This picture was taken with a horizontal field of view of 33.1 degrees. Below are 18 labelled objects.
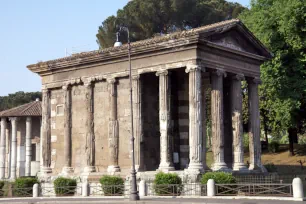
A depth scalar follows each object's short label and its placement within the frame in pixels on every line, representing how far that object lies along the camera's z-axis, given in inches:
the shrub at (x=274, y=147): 2126.0
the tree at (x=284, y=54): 1477.6
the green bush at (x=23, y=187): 1147.9
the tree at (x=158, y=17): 2266.2
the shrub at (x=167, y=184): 971.9
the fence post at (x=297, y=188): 819.4
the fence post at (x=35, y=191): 1114.3
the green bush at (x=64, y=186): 1108.5
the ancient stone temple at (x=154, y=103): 1052.5
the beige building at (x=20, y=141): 1608.0
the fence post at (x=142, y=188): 979.9
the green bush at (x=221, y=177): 938.7
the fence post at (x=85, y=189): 1057.5
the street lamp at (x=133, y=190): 890.1
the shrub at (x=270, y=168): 1227.2
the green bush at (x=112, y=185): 1035.3
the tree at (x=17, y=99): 3474.4
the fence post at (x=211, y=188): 911.0
